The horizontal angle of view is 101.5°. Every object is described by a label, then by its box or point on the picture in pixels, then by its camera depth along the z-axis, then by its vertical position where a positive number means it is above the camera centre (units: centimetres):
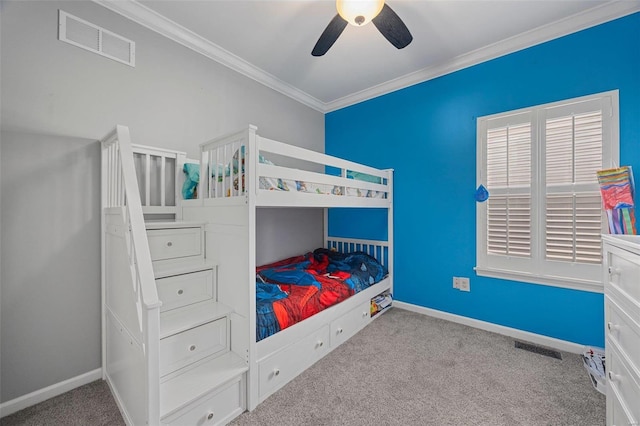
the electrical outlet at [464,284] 262 -72
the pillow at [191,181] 212 +25
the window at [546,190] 204 +20
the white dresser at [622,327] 98 -48
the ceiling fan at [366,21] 155 +123
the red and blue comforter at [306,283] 174 -62
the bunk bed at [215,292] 130 -53
